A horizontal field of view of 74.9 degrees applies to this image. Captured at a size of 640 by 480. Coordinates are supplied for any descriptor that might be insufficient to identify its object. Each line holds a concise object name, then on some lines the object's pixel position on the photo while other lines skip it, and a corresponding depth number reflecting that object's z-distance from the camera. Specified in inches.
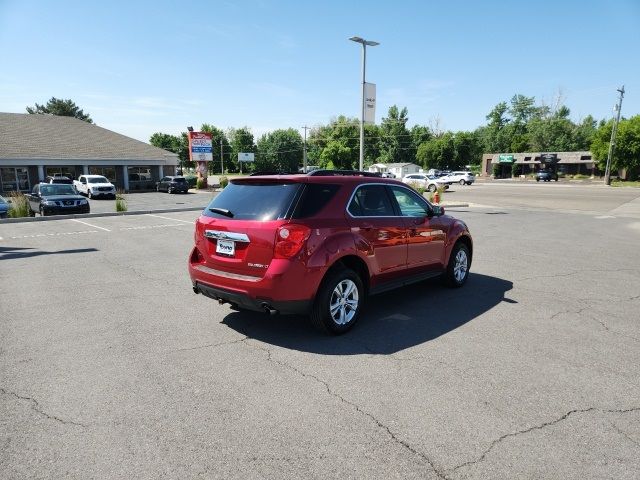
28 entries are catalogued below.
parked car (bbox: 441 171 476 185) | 2020.2
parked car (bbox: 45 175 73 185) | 1166.3
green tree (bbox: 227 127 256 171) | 4212.6
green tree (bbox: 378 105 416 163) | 4251.0
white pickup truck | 1189.1
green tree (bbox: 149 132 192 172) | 3950.8
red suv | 165.2
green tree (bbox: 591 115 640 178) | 2260.1
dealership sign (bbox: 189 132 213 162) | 1723.7
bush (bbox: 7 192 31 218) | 677.3
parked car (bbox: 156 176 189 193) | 1418.6
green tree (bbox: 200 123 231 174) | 4261.8
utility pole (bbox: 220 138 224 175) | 4032.7
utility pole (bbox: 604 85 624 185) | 1956.3
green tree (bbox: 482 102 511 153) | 4111.7
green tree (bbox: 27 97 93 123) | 3142.2
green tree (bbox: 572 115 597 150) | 3708.2
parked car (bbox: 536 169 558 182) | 2484.0
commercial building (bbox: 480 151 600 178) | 2864.2
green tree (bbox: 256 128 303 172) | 4195.4
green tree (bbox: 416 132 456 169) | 3656.5
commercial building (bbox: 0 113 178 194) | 1344.7
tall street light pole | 754.1
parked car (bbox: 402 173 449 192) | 1470.0
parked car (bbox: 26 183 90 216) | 700.0
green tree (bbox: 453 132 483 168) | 3656.0
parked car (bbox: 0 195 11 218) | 655.8
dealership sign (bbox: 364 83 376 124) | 785.6
